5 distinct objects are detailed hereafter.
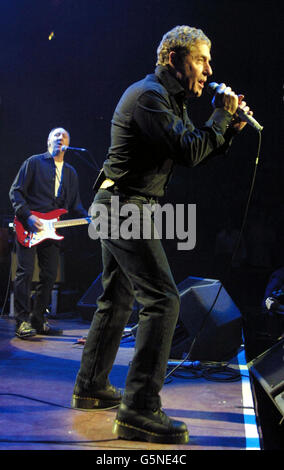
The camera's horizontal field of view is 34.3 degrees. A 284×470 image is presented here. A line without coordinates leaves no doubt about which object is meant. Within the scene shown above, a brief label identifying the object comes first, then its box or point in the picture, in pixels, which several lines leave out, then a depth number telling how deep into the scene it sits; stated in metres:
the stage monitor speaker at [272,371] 2.58
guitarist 4.43
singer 1.91
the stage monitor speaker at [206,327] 3.52
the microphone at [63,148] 4.76
